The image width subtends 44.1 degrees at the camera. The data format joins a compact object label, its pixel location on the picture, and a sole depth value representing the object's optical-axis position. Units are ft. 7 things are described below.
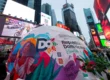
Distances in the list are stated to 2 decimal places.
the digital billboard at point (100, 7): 73.59
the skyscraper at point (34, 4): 211.53
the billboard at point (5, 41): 55.18
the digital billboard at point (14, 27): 53.21
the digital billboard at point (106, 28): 80.07
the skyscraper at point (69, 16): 262.88
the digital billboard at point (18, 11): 66.44
